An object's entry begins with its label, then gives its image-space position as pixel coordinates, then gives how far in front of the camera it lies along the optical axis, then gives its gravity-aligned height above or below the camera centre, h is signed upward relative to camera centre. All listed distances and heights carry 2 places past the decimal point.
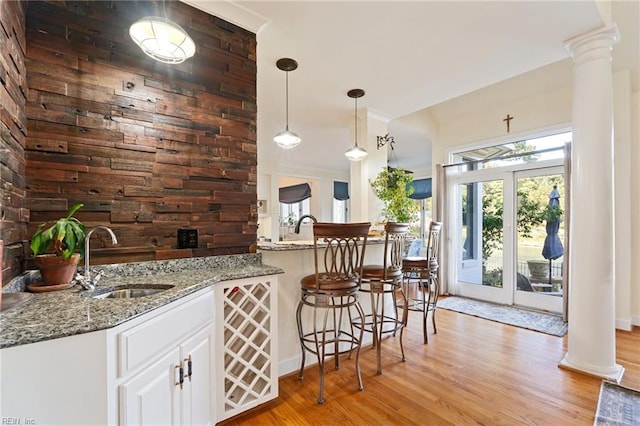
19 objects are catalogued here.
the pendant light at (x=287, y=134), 2.80 +0.86
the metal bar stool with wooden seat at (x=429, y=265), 3.13 -0.52
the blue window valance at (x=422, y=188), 7.41 +0.71
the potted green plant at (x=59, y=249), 1.42 -0.16
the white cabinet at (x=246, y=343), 1.78 -0.82
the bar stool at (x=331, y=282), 2.03 -0.48
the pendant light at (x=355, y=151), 3.45 +0.77
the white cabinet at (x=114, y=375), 0.87 -0.54
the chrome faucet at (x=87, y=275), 1.45 -0.30
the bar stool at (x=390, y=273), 2.43 -0.49
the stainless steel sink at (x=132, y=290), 1.53 -0.39
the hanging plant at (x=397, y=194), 3.65 +0.28
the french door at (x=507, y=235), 3.95 -0.28
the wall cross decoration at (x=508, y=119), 4.19 +1.37
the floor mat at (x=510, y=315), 3.36 -1.26
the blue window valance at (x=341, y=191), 8.55 +0.76
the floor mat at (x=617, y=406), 1.80 -1.24
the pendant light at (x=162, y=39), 1.53 +0.95
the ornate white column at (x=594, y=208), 2.29 +0.06
